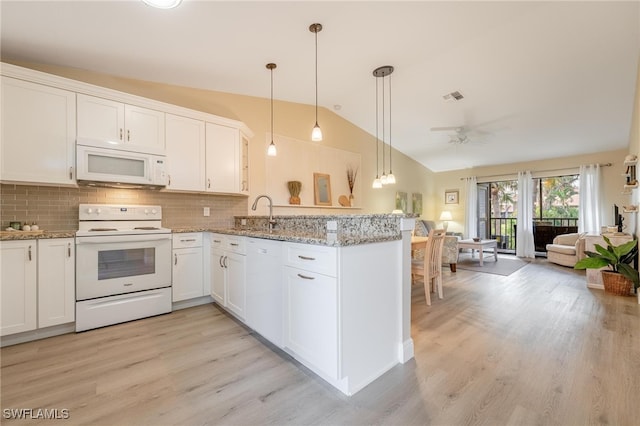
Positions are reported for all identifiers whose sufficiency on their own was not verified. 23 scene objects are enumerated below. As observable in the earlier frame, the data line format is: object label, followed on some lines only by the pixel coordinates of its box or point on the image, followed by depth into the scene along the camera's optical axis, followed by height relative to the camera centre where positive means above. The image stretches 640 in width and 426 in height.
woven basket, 3.50 -0.93
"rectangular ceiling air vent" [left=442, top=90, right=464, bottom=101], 4.29 +1.90
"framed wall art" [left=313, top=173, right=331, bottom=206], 5.12 +0.48
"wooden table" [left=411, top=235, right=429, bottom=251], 3.53 -0.40
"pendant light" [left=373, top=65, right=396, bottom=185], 3.69 +1.99
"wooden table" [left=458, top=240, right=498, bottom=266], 5.60 -0.66
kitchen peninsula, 1.59 -0.55
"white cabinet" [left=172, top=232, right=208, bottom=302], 3.01 -0.62
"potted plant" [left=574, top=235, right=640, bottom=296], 3.46 -0.66
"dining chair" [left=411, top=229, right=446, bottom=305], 3.21 -0.63
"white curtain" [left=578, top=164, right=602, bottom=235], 5.78 +0.29
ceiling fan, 4.92 +1.53
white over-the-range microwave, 2.62 +0.48
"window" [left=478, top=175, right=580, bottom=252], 6.73 +0.12
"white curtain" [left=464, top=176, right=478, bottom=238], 7.57 +0.17
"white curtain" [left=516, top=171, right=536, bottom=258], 6.70 -0.12
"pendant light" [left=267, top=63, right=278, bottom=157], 3.25 +0.82
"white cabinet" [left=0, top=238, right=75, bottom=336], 2.17 -0.59
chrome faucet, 2.82 -0.09
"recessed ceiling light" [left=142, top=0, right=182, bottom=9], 1.48 +1.17
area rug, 5.01 -1.08
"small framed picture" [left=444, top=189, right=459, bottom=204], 8.05 +0.52
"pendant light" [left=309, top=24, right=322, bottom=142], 2.65 +1.84
